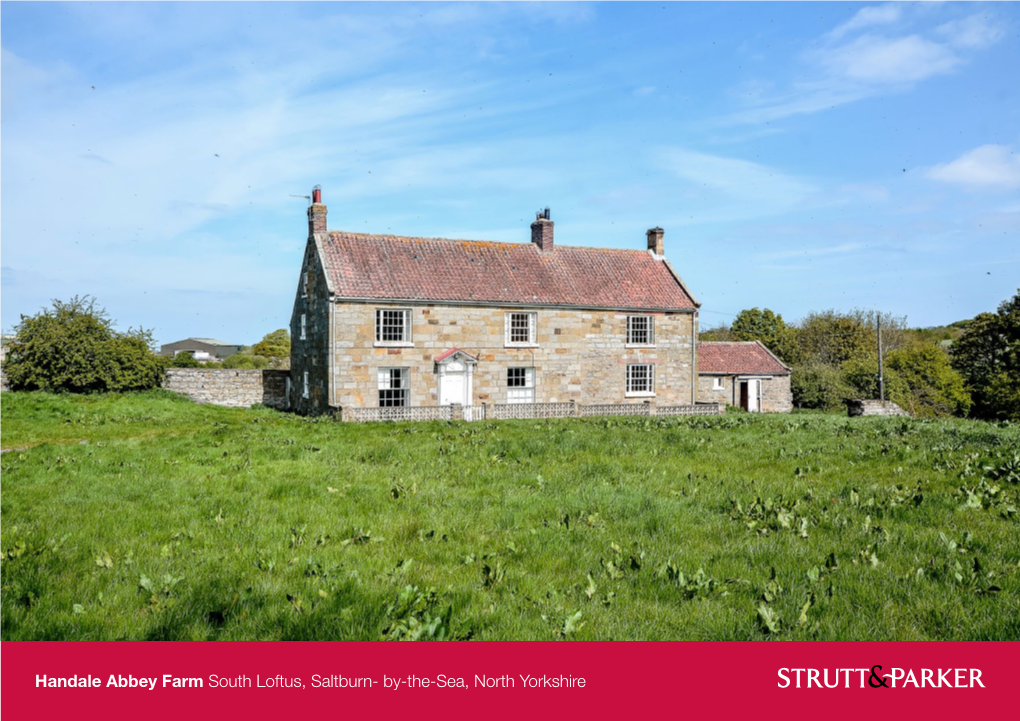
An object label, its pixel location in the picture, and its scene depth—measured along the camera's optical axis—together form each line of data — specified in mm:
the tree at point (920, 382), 52188
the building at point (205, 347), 115562
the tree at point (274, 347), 77125
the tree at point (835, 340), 65875
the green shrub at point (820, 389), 50562
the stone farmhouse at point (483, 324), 32062
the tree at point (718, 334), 80150
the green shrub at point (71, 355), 34656
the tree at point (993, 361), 45781
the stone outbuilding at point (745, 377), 44219
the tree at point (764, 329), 72375
